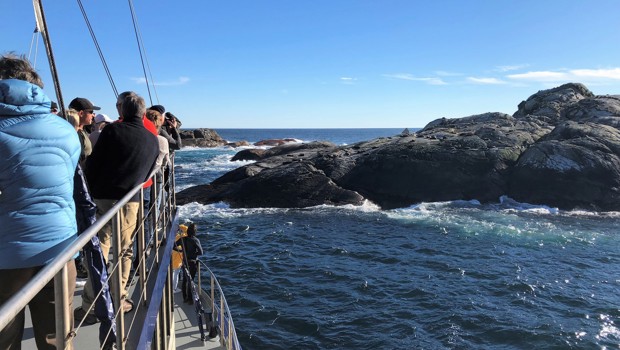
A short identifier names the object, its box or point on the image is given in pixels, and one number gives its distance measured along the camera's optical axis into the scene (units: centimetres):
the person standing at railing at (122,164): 484
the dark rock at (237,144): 9006
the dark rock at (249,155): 5825
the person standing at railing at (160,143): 670
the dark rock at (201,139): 9150
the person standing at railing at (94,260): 373
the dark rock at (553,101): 4250
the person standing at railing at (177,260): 1077
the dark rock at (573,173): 2758
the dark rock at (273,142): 8669
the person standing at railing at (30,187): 279
